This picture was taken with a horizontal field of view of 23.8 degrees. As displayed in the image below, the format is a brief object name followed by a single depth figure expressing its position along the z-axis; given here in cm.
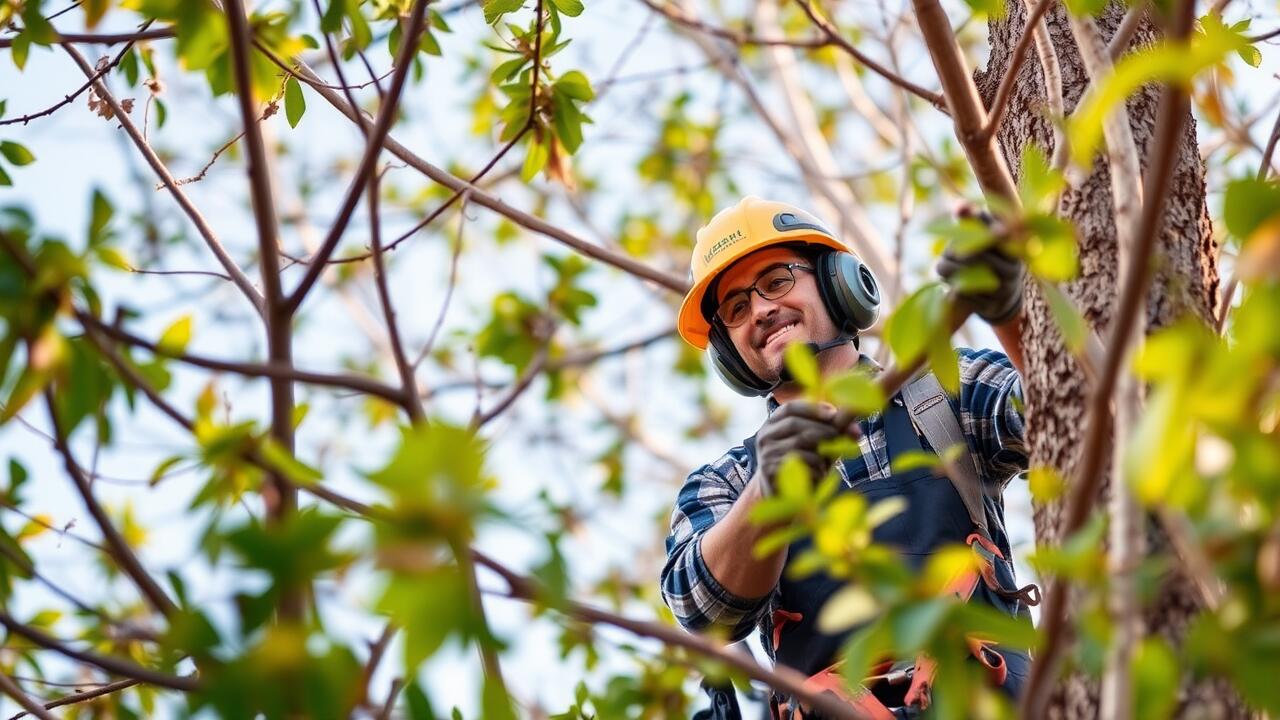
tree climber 330
